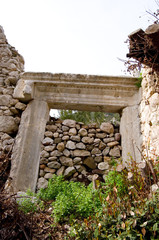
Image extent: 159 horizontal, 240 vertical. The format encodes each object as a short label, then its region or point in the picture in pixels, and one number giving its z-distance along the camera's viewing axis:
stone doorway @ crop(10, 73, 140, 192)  3.87
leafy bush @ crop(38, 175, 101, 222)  2.59
